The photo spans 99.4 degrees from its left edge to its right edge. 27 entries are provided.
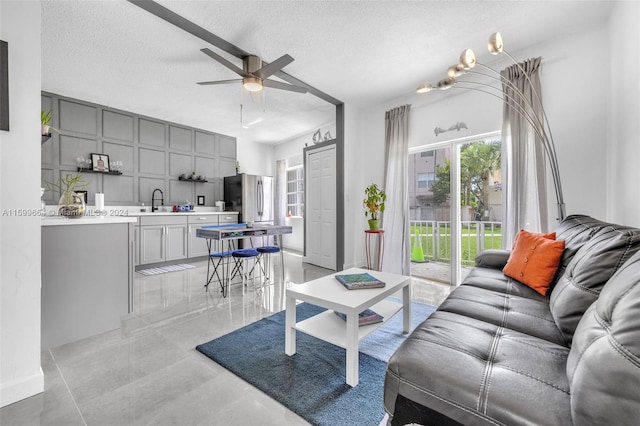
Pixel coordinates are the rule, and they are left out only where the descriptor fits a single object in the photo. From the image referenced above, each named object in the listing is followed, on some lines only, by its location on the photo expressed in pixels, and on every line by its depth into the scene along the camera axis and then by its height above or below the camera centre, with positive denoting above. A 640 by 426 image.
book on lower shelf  1.84 -0.74
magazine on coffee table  1.91 -0.51
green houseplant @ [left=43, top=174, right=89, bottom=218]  2.20 +0.06
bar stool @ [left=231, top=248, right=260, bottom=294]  3.37 -0.55
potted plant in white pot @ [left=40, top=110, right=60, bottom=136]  2.13 +0.70
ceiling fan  2.92 +1.49
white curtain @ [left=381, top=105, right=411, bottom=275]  4.04 +0.29
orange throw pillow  1.75 -0.33
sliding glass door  3.48 +0.10
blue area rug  1.40 -1.01
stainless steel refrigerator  5.87 +0.33
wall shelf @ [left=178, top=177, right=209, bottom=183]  5.54 +0.67
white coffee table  1.57 -0.67
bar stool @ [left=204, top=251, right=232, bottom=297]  3.26 -0.93
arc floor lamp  2.00 +1.13
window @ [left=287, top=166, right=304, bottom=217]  6.76 +0.52
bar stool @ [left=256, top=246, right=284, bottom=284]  3.68 -0.91
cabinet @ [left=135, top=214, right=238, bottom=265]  4.56 -0.46
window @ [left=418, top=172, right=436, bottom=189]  3.96 +0.48
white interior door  4.66 +0.08
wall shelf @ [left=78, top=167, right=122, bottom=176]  4.37 +0.68
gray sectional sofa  0.64 -0.53
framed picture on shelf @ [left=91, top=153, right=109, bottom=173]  4.49 +0.83
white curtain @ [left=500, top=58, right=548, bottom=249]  2.82 +0.52
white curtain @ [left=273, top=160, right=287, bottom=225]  6.93 +0.43
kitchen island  2.01 -0.51
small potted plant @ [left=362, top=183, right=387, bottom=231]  4.05 +0.12
